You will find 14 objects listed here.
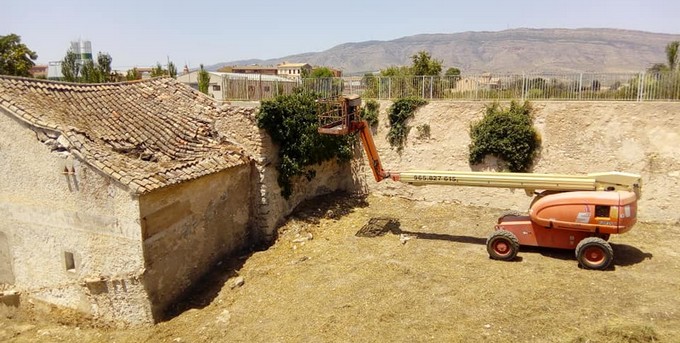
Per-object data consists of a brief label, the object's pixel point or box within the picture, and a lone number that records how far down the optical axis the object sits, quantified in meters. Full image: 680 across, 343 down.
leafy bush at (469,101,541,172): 15.43
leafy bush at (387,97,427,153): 17.30
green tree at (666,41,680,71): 35.62
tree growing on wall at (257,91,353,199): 14.16
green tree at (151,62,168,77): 39.80
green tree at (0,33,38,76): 40.12
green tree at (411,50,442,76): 26.98
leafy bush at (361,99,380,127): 17.95
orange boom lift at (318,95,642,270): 10.59
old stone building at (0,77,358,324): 10.10
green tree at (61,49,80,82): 38.45
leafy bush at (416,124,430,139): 17.08
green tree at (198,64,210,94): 27.27
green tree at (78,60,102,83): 34.97
